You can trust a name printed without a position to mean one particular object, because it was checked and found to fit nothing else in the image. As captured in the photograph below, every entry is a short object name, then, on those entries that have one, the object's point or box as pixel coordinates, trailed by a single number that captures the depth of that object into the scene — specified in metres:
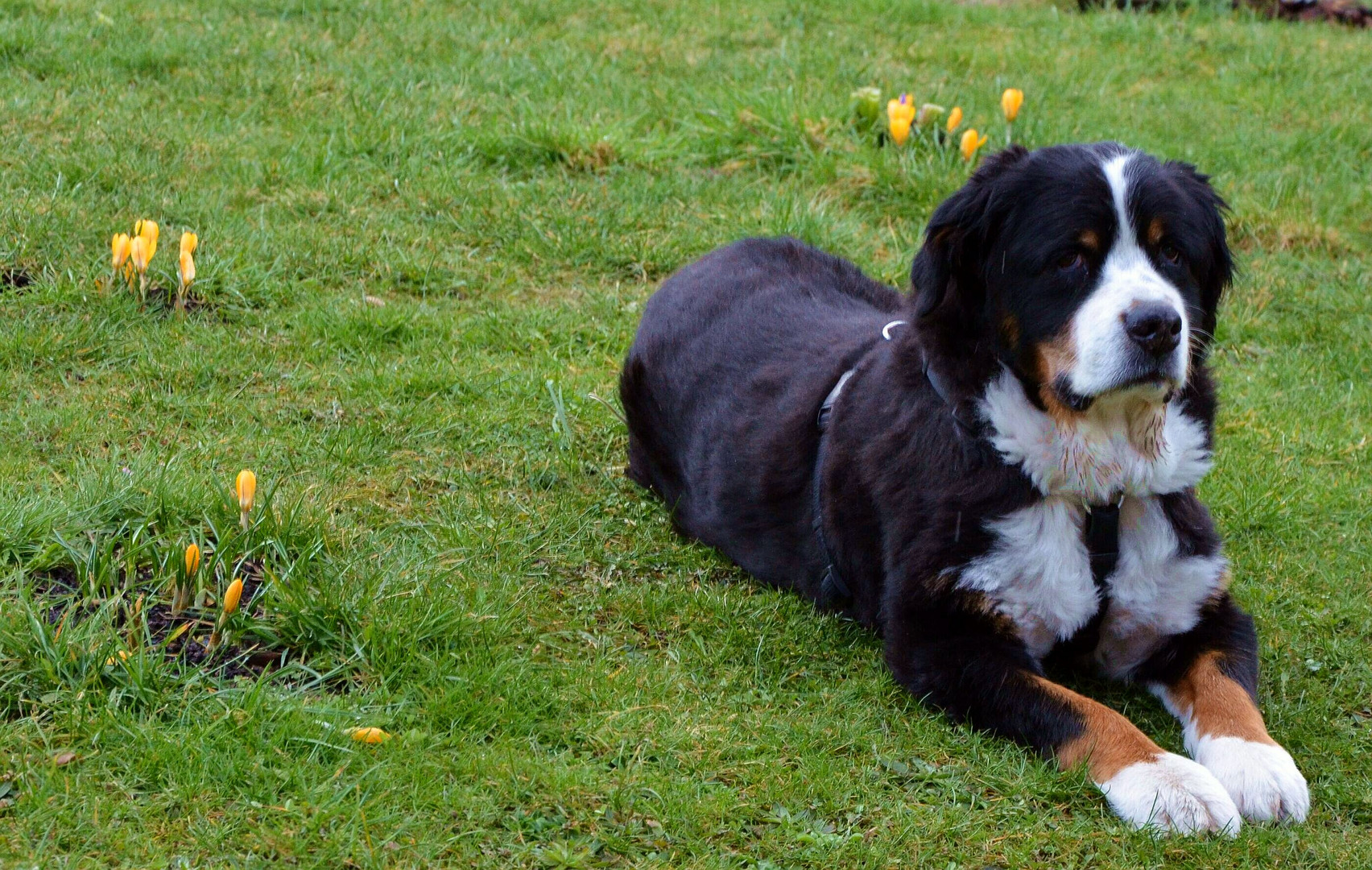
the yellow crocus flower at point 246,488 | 7.01
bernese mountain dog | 6.61
